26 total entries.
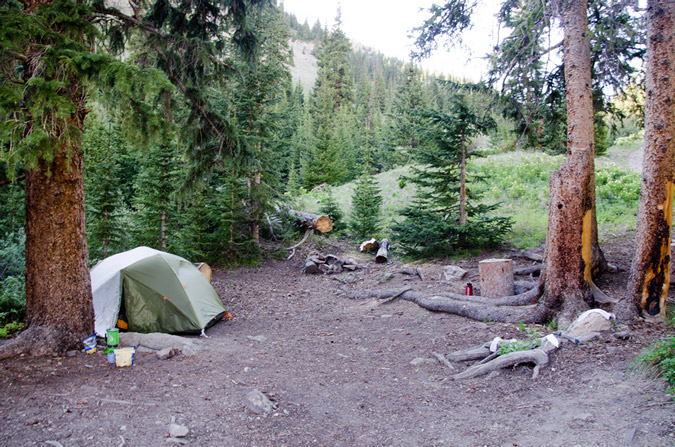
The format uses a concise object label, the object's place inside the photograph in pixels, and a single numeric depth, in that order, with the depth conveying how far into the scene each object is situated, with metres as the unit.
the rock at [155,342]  6.19
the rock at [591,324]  5.68
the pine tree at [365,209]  17.56
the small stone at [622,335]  5.36
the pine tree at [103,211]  11.81
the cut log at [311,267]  13.64
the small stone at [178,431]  3.78
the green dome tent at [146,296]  7.23
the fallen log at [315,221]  16.75
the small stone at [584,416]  3.73
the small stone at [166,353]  5.84
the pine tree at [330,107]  33.72
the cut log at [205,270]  11.51
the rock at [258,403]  4.44
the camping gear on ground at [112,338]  5.91
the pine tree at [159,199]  11.84
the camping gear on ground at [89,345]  5.66
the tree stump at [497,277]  8.18
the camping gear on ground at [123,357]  5.38
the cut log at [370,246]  15.89
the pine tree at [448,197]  11.20
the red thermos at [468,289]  8.71
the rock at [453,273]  10.16
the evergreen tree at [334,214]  18.84
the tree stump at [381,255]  14.20
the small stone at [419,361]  6.00
